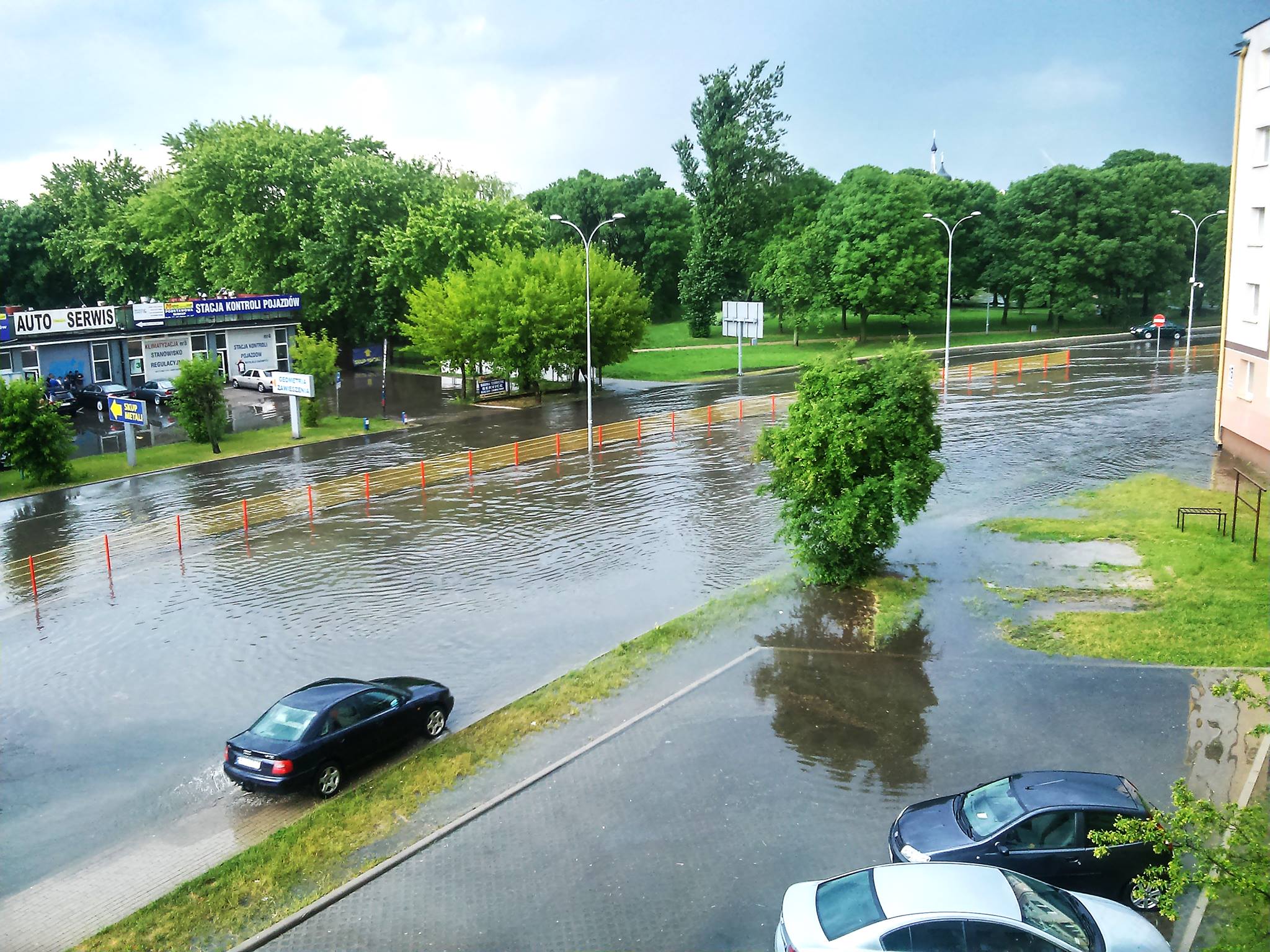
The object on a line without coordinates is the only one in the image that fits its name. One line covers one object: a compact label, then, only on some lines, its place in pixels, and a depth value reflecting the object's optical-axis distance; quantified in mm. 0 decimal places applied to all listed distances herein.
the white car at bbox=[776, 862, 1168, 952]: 8055
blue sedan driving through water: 12297
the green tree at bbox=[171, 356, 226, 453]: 35031
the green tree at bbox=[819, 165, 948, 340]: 63250
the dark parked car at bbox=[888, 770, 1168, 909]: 10023
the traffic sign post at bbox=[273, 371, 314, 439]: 38188
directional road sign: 32781
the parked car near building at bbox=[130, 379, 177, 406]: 46469
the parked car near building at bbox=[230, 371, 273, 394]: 50375
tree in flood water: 18500
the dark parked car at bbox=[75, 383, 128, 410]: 45406
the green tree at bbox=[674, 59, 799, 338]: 73312
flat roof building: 44125
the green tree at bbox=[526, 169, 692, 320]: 92875
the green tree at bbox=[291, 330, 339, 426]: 40469
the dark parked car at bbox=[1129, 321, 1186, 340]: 65312
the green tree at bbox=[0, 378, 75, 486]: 29719
